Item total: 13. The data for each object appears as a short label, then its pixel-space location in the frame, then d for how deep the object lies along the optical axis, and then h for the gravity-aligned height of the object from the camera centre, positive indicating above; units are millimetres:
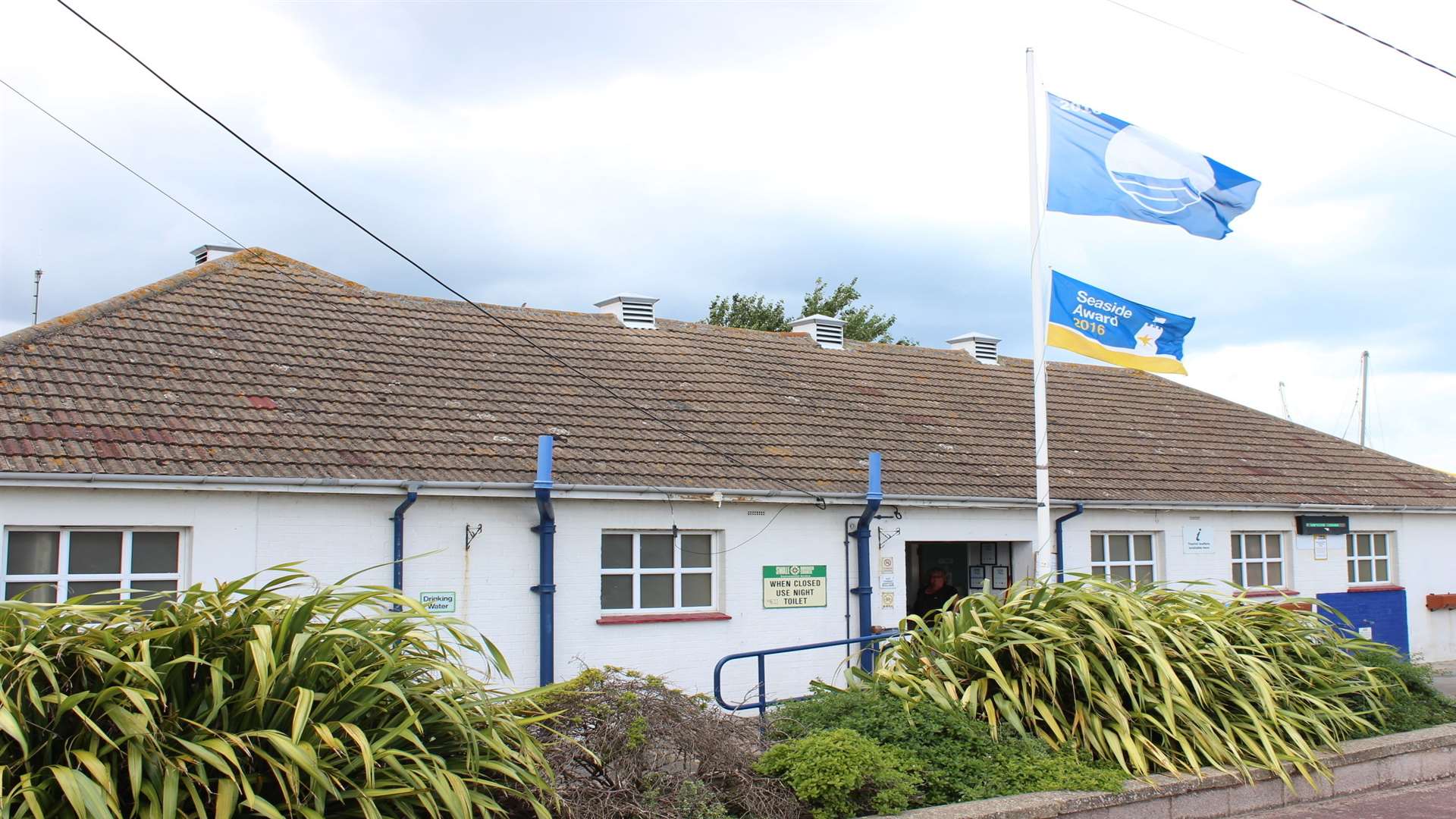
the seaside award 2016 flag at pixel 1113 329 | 12844 +2309
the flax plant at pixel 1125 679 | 8203 -837
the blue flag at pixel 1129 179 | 12766 +3801
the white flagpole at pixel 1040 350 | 12852 +2099
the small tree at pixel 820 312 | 46844 +8976
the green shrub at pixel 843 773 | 6883 -1195
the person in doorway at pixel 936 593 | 16266 -479
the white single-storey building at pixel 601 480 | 11430 +813
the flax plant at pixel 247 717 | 4961 -681
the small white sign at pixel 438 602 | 12117 -435
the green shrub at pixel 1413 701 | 9883 -1176
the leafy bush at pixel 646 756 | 6426 -1056
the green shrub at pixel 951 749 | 7457 -1171
